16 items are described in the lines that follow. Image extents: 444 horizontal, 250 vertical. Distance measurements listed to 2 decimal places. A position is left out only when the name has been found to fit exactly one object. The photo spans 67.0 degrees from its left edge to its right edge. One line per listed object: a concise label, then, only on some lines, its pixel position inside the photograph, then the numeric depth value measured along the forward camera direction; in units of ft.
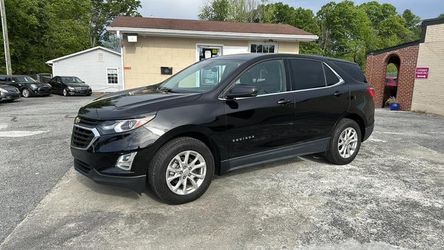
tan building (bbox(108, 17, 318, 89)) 44.70
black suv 11.43
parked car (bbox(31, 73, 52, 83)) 96.58
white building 94.99
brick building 43.75
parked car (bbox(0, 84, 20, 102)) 54.19
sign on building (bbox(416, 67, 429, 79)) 45.70
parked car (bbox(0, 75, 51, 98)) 70.95
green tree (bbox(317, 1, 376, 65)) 143.33
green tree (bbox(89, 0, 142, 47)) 157.31
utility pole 75.95
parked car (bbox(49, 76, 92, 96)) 76.59
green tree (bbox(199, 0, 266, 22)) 115.34
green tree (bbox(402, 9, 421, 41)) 227.44
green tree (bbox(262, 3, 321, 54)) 138.62
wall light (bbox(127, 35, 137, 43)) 43.45
